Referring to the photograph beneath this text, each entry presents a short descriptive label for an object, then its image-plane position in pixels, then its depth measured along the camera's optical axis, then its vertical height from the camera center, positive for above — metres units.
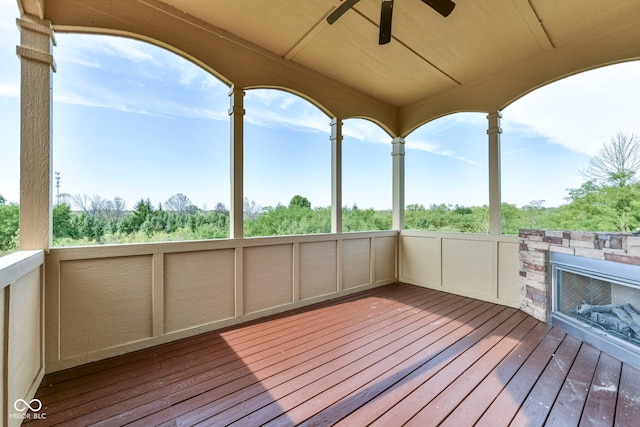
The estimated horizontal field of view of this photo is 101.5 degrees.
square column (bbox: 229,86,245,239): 2.91 +0.62
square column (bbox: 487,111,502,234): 3.53 +0.52
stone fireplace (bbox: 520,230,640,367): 2.13 -0.69
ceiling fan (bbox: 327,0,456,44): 1.96 +1.59
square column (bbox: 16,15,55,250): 1.86 +0.61
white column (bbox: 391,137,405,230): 4.55 +0.56
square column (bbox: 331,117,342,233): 3.86 +0.56
